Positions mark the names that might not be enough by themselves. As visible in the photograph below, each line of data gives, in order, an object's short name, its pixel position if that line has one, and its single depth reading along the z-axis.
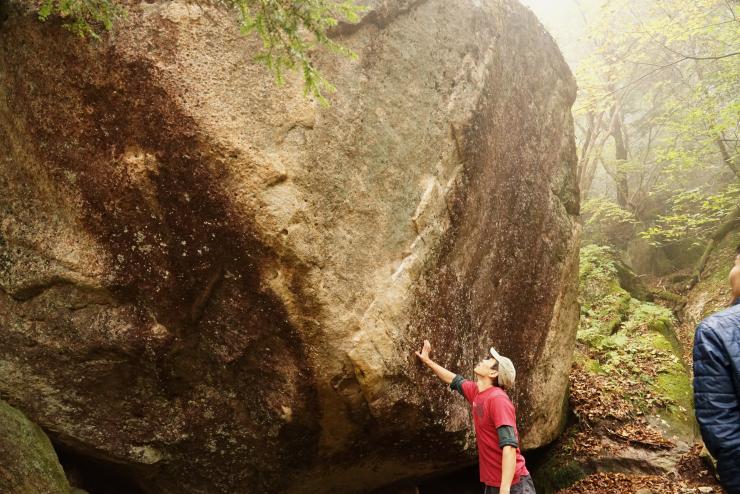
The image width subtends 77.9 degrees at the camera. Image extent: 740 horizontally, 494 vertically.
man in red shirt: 4.19
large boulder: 4.00
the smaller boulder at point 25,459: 3.63
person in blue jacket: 2.76
